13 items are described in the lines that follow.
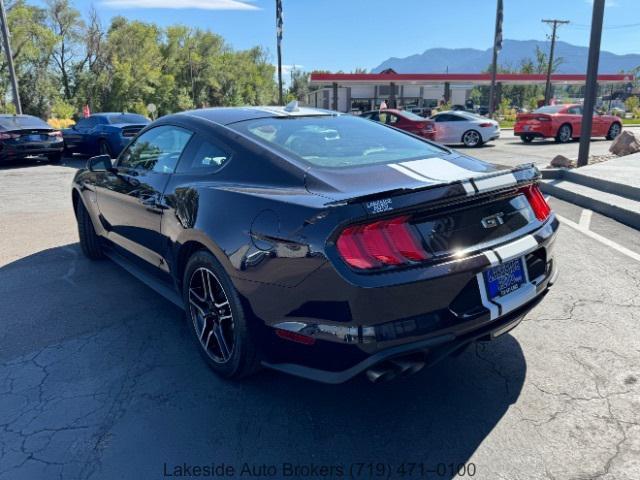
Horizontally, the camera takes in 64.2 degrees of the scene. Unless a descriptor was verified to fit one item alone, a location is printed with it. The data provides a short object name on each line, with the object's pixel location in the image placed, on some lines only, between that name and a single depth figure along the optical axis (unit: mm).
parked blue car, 13727
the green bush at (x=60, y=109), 42812
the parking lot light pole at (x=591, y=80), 10242
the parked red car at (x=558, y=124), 17812
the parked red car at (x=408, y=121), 16156
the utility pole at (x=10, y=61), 19600
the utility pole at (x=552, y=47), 42938
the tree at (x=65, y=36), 44719
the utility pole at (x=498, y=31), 22812
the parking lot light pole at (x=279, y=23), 26422
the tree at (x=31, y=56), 40094
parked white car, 17844
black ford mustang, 2252
